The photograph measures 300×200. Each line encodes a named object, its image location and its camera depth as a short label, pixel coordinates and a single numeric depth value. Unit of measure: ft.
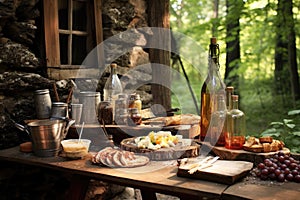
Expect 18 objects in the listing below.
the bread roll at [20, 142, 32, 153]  5.96
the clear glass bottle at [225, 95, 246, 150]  5.32
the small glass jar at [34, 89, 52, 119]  6.64
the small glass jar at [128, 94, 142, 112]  6.97
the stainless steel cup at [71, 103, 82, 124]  6.55
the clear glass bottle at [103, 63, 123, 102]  7.84
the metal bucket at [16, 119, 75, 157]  5.52
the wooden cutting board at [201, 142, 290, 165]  4.89
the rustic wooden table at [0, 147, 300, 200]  3.85
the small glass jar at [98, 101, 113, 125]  6.51
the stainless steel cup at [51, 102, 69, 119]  6.44
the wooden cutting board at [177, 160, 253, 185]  4.14
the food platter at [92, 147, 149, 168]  4.89
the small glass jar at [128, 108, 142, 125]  6.50
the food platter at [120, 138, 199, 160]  5.18
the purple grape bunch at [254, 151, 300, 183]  4.26
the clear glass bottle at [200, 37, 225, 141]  5.75
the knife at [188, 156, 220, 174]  4.33
